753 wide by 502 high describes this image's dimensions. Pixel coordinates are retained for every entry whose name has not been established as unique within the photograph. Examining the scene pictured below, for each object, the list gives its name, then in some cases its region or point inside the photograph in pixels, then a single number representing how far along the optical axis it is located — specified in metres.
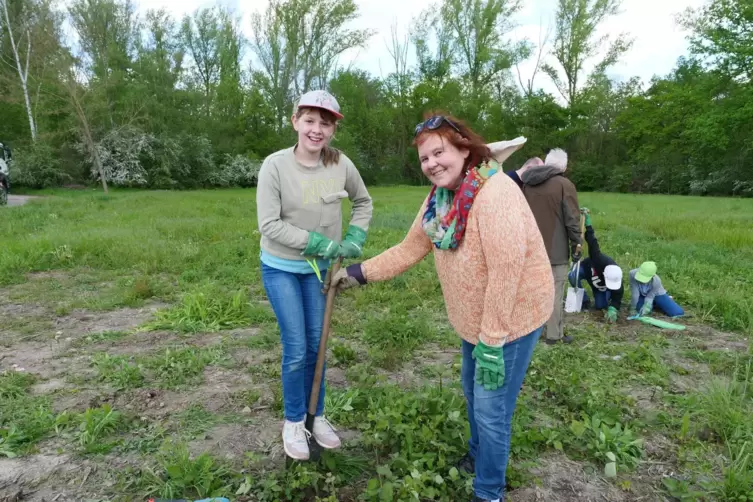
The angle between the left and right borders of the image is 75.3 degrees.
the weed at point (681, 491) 2.44
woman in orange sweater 1.96
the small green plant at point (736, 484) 2.43
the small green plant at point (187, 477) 2.48
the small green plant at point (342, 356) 4.14
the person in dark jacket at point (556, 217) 4.54
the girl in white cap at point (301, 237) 2.55
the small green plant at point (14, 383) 3.48
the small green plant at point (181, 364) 3.76
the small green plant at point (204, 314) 4.91
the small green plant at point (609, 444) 2.77
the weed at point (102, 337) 4.53
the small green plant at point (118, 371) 3.67
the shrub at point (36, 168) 21.97
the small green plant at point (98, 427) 2.84
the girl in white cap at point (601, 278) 5.21
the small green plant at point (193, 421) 3.06
